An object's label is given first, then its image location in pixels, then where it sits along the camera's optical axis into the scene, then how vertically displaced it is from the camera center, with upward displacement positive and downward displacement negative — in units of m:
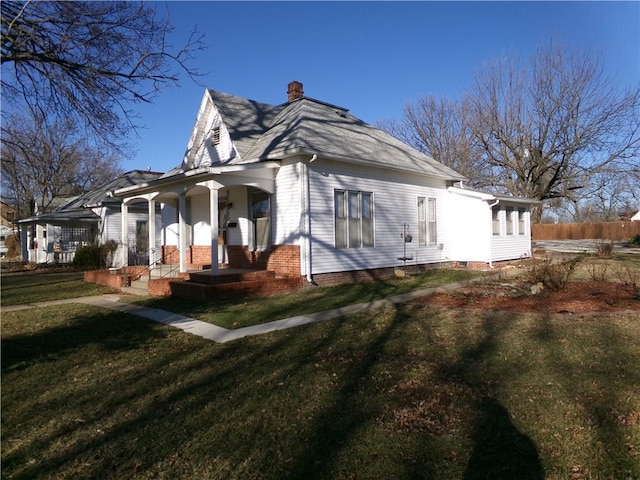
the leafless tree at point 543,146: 26.06 +5.92
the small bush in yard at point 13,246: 38.38 +0.53
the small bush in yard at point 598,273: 11.90 -0.95
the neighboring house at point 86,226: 25.34 +1.47
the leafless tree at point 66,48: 9.41 +4.45
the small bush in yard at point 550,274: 10.55 -0.77
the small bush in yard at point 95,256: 21.60 -0.26
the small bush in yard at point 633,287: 9.66 -1.04
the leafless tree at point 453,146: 31.92 +7.54
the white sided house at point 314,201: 12.97 +1.53
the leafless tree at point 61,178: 35.64 +6.77
